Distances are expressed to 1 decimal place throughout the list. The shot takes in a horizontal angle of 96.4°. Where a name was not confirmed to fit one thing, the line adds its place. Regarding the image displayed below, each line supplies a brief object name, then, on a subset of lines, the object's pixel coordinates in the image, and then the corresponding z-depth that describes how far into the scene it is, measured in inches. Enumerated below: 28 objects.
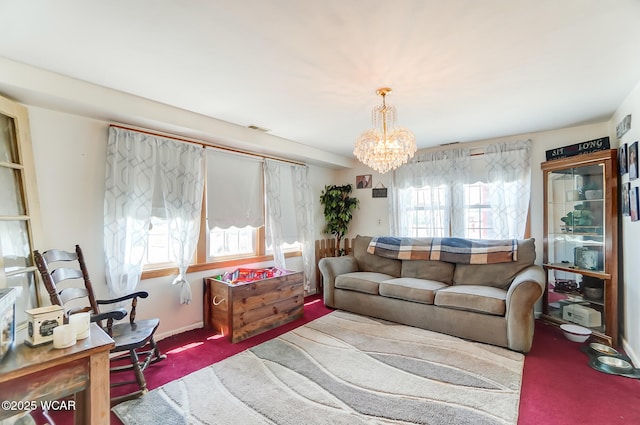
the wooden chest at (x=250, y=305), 115.8
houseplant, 191.2
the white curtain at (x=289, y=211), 157.3
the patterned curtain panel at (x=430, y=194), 158.1
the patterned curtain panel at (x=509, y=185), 140.6
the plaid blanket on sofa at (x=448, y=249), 130.7
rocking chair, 76.5
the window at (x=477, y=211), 154.2
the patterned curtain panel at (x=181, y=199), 117.5
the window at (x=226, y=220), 119.0
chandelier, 94.4
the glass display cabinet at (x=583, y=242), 108.3
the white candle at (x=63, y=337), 48.2
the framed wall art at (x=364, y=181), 194.5
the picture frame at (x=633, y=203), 90.3
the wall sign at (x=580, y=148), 114.3
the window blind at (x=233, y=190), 134.6
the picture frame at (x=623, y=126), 97.1
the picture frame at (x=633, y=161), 89.8
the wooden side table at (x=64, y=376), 42.8
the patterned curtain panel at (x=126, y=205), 102.3
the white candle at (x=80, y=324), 51.4
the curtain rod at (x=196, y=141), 109.1
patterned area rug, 70.2
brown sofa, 102.7
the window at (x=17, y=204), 73.9
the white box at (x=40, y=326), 48.8
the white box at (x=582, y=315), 115.4
